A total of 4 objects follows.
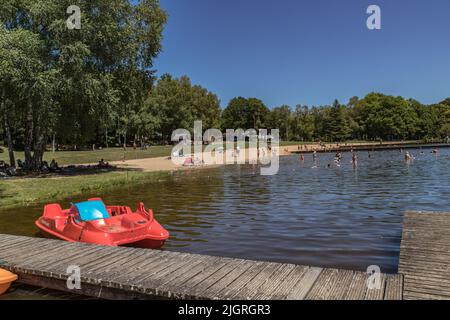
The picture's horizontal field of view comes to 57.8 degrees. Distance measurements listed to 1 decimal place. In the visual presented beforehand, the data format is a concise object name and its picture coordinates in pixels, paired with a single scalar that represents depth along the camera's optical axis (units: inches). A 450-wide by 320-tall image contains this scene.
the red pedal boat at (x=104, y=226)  466.9
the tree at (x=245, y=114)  5772.6
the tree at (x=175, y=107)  3481.8
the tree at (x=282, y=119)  5372.5
